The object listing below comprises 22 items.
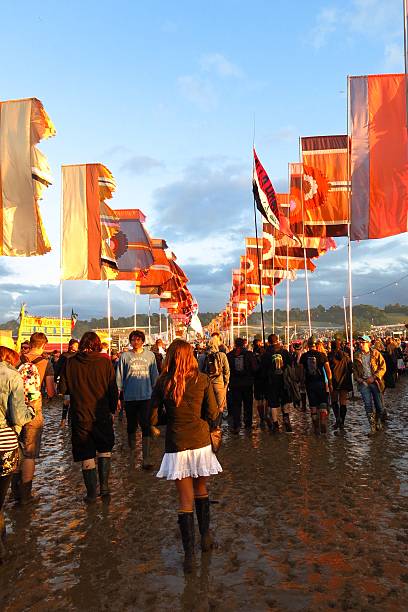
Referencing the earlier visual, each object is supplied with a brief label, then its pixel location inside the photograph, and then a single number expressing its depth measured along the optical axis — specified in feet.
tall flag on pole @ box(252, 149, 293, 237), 58.08
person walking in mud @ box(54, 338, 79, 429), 39.51
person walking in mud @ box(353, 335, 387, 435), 36.29
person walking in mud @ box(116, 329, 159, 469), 28.32
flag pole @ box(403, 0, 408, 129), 40.88
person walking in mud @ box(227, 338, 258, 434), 38.75
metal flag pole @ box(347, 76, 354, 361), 53.14
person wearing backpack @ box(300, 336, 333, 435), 36.47
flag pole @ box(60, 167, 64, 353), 60.54
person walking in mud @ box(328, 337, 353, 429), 39.19
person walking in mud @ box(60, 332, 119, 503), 21.48
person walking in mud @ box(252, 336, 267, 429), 40.45
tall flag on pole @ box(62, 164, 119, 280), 60.64
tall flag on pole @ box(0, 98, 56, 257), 50.85
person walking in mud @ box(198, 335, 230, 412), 33.55
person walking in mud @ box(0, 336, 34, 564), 15.80
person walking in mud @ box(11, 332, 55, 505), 21.85
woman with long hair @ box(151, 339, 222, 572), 15.39
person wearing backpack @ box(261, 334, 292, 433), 37.58
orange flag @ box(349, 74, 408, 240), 50.14
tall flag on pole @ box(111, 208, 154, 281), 79.87
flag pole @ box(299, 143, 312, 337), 64.69
